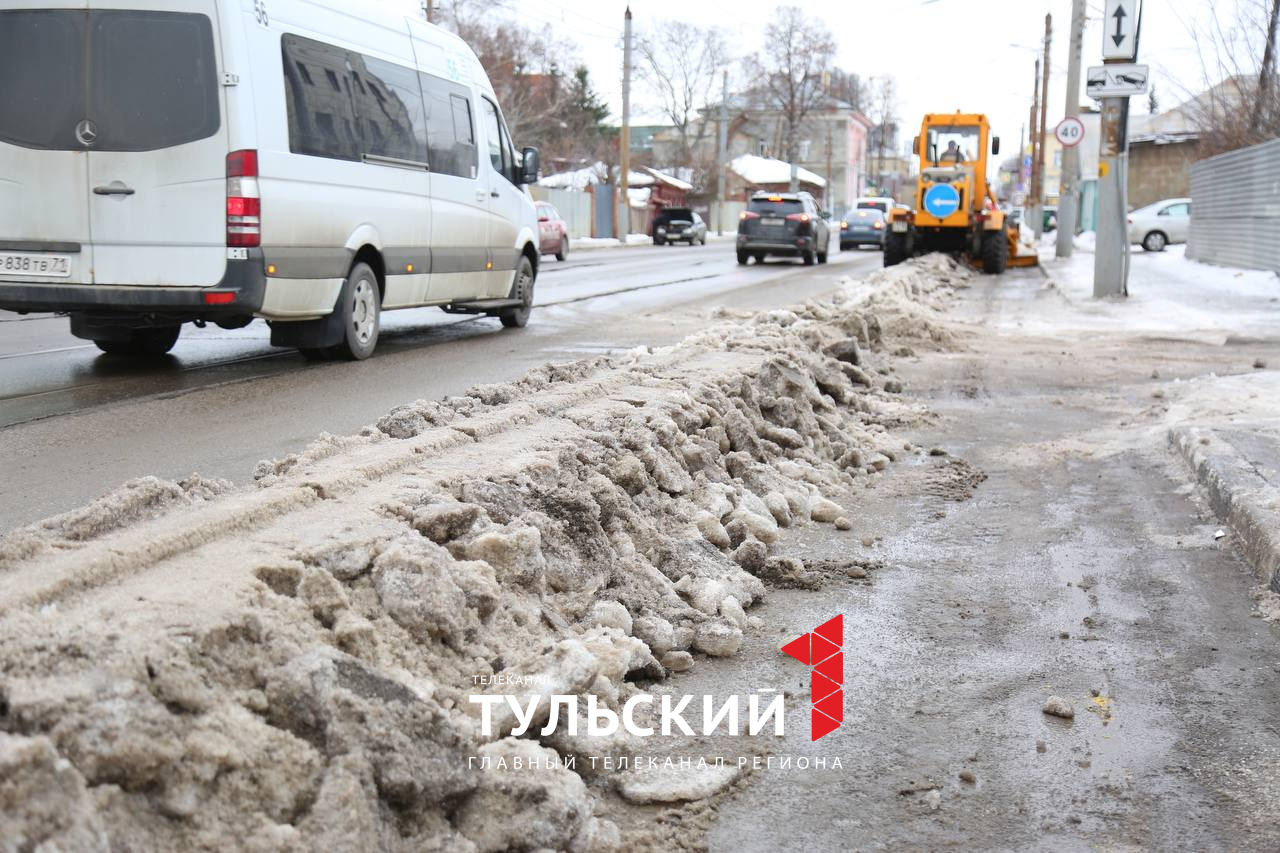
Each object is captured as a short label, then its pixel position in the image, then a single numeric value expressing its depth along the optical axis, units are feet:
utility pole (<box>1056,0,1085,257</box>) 97.81
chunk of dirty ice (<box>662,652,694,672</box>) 12.92
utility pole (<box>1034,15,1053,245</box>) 157.17
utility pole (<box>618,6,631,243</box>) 150.82
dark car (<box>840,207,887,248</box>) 132.46
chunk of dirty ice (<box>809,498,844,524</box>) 19.06
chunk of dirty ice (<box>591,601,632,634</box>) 12.87
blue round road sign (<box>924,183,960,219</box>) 84.69
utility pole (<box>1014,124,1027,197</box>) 243.19
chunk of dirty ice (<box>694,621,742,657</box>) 13.37
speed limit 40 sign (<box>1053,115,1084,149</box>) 82.27
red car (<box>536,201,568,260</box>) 98.99
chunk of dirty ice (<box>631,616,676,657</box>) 13.01
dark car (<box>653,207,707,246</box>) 170.09
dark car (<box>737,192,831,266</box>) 95.25
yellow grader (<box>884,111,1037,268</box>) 84.99
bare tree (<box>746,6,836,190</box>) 269.23
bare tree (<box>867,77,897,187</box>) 390.83
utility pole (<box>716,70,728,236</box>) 216.54
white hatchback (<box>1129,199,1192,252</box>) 115.75
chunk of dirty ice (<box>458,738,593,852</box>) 8.89
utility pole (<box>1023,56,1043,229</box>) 164.25
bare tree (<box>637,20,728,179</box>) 278.87
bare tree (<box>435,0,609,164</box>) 157.17
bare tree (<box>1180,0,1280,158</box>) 82.79
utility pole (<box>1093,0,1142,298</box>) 57.36
